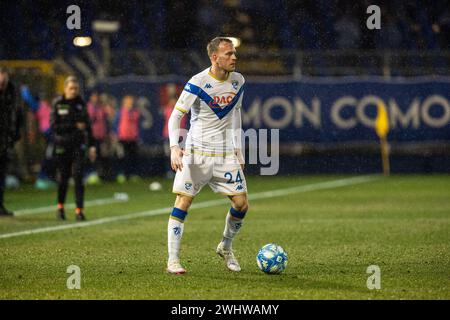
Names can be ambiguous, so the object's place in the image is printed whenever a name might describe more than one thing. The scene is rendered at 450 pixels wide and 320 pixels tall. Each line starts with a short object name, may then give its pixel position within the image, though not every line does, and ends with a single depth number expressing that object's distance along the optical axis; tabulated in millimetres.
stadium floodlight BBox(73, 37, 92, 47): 29230
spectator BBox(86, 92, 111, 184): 25906
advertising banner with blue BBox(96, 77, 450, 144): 28469
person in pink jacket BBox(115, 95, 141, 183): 26188
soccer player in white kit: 9750
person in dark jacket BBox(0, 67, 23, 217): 16422
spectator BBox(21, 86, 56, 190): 23695
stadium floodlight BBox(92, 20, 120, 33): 26764
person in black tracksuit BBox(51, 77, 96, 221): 15727
